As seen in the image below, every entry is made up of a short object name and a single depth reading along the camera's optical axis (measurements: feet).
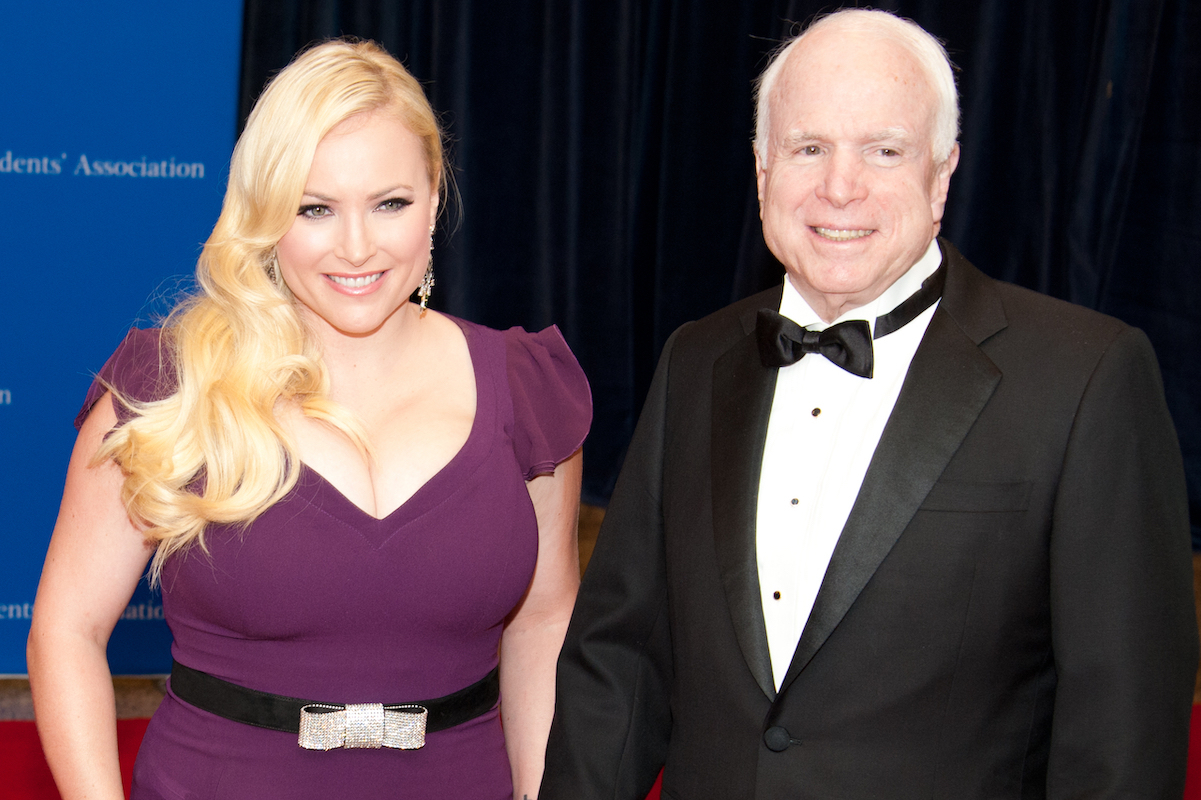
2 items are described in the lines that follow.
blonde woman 5.71
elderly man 4.16
